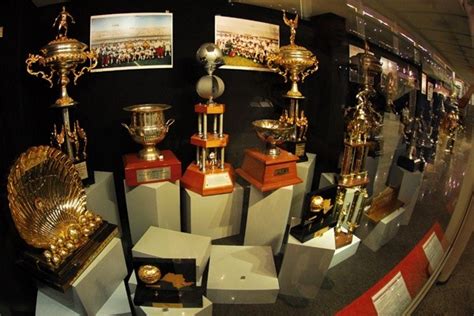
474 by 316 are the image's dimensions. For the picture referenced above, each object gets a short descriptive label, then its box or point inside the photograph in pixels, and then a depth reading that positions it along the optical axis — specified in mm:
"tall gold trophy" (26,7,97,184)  647
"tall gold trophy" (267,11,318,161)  579
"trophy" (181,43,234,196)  821
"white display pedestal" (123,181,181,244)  1001
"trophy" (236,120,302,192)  834
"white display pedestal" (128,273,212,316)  714
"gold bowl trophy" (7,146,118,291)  599
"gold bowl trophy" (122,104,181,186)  908
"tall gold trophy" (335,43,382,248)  467
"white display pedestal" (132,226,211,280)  834
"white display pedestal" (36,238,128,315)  724
